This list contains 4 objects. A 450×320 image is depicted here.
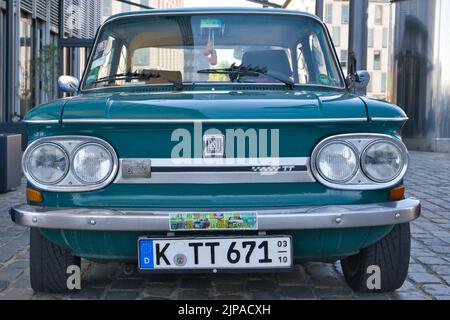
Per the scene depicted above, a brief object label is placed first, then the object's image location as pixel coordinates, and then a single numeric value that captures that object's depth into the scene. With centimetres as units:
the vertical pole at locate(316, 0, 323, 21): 2327
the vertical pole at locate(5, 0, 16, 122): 2317
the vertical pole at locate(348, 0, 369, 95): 1983
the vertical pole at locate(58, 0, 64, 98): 3032
